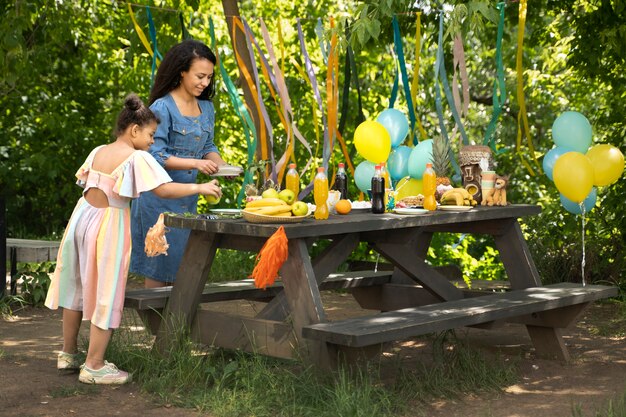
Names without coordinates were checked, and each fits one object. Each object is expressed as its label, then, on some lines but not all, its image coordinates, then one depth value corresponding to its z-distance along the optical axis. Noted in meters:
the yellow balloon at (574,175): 5.64
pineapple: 5.88
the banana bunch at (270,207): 4.64
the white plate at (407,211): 5.33
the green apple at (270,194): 4.80
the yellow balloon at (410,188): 6.22
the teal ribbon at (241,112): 6.34
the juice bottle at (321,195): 4.95
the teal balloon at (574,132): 5.96
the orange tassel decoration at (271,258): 4.43
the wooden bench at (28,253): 7.50
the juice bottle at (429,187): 5.46
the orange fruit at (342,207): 5.23
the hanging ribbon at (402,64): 6.54
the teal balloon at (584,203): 6.13
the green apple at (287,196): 4.75
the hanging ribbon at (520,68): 6.09
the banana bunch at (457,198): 5.66
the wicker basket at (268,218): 4.63
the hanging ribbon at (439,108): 6.22
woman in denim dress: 5.33
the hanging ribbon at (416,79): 6.45
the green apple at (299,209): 4.69
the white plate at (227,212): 5.02
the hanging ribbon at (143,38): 6.66
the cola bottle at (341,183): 5.50
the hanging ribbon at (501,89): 6.15
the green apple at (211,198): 4.75
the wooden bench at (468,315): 4.29
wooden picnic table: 4.55
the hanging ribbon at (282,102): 6.30
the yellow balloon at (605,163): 5.88
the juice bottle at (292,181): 5.16
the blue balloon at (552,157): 6.08
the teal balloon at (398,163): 6.34
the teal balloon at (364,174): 6.23
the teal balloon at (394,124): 6.34
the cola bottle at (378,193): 5.23
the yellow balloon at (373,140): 5.88
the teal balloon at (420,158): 6.05
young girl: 4.75
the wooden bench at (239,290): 5.09
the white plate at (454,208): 5.57
